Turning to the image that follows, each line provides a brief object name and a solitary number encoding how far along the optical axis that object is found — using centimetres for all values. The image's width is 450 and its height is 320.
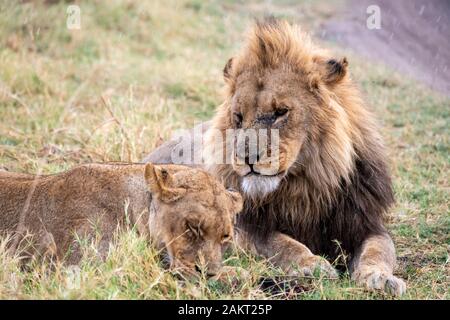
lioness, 891
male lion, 1037
